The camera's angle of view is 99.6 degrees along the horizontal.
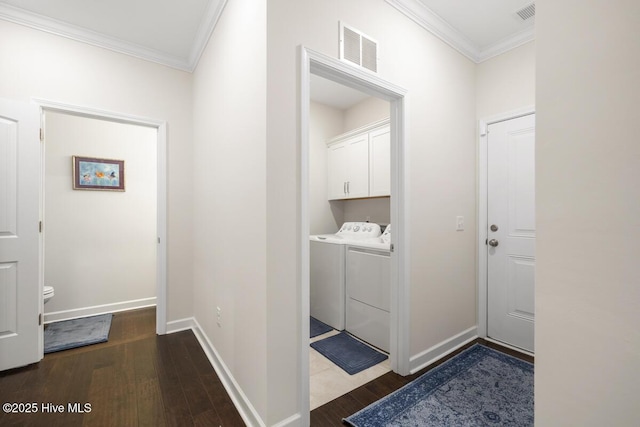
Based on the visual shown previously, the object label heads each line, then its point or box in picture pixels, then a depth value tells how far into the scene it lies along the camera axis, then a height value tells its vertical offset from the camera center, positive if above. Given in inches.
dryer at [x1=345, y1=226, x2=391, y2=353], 95.1 -28.9
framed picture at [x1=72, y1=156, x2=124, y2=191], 127.2 +19.4
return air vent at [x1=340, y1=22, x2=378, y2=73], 67.6 +43.1
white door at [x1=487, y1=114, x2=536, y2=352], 96.1 -6.9
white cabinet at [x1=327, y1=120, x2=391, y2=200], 123.0 +25.1
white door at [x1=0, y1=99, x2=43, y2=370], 83.0 -6.7
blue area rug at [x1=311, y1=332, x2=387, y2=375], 87.7 -49.3
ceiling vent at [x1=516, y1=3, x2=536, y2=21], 83.9 +64.2
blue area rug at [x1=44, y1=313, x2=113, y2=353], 98.4 -47.8
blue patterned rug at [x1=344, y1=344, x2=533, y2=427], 63.8 -48.8
